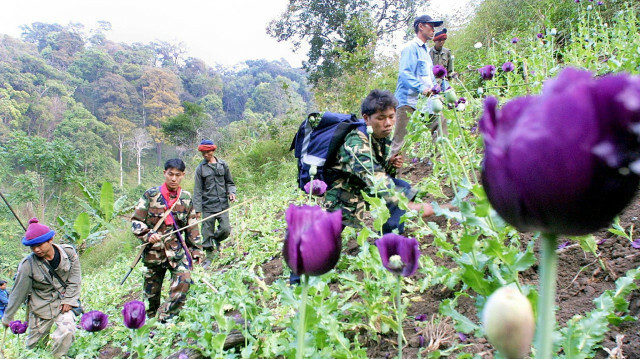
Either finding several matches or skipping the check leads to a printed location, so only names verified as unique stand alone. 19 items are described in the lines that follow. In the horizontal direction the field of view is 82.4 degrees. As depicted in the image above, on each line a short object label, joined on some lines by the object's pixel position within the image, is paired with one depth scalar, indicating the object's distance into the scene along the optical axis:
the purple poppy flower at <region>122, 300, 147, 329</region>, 1.57
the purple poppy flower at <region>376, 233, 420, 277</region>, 0.98
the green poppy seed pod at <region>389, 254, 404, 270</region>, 0.98
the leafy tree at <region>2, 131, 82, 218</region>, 16.52
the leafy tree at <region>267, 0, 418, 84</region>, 15.09
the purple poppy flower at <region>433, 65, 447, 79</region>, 2.12
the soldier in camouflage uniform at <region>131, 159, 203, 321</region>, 3.38
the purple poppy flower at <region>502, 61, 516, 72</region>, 2.87
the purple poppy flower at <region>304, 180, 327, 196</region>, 2.03
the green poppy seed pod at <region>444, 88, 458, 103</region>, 1.45
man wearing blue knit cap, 3.37
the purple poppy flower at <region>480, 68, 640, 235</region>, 0.30
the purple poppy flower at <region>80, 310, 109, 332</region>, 1.99
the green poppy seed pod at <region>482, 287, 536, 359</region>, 0.34
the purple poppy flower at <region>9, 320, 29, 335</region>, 3.07
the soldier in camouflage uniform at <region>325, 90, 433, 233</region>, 2.18
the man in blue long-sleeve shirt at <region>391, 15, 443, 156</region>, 3.67
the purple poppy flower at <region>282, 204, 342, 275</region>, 0.63
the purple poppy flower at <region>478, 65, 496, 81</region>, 2.15
